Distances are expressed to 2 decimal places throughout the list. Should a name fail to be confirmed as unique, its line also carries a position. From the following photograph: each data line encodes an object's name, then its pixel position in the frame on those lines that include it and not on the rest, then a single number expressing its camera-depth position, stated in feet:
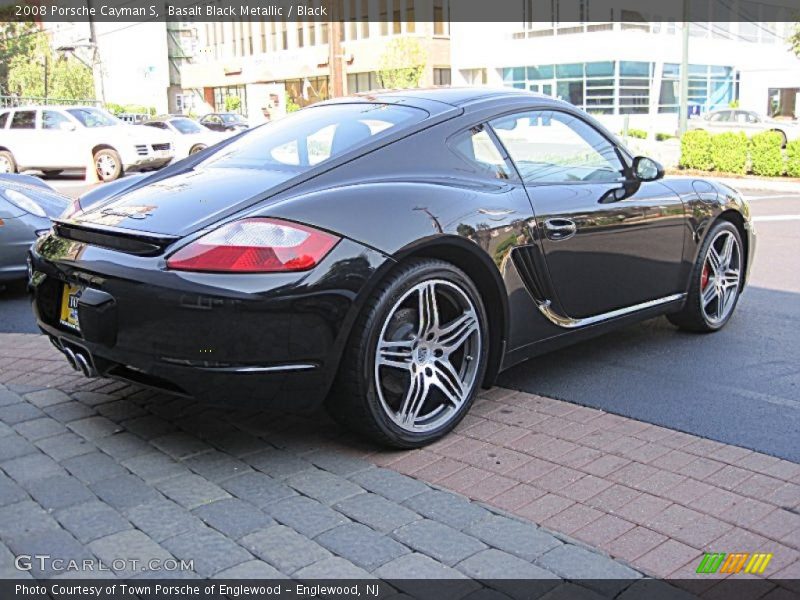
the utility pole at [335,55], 77.10
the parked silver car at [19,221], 22.13
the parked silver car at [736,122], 101.60
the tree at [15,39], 159.02
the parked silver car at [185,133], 76.74
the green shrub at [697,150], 66.33
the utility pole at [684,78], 80.41
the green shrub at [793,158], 60.18
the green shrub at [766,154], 61.52
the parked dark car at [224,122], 100.42
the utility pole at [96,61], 128.82
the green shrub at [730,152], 63.82
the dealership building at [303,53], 157.58
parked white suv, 67.00
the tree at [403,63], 145.89
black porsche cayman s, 10.68
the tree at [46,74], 171.33
